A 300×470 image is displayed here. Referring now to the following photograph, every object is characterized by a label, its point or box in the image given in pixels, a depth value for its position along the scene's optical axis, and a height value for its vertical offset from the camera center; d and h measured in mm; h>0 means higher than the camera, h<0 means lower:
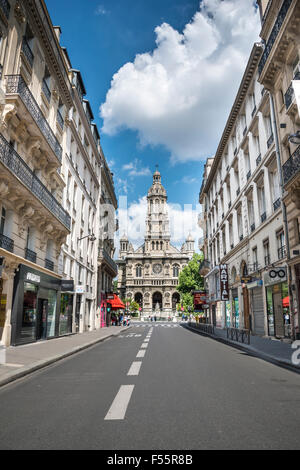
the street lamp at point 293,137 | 11406 +5737
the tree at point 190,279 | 69062 +5996
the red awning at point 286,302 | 16508 +367
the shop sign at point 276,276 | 16734 +1667
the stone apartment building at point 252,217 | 18328 +6373
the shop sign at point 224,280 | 29067 +2468
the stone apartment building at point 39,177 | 13547 +6879
